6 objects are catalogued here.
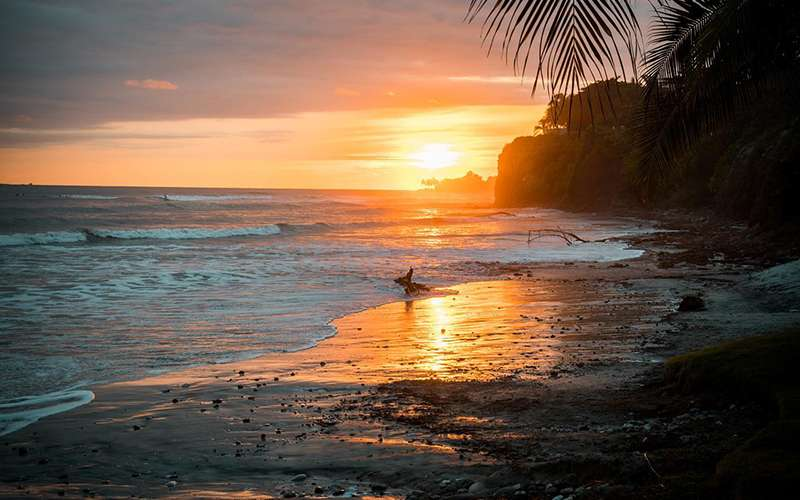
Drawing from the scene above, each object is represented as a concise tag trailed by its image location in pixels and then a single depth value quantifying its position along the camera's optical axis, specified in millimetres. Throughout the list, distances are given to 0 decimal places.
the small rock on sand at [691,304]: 12460
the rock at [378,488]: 5094
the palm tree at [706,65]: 6969
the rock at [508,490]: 4695
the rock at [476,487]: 4820
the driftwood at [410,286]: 18078
